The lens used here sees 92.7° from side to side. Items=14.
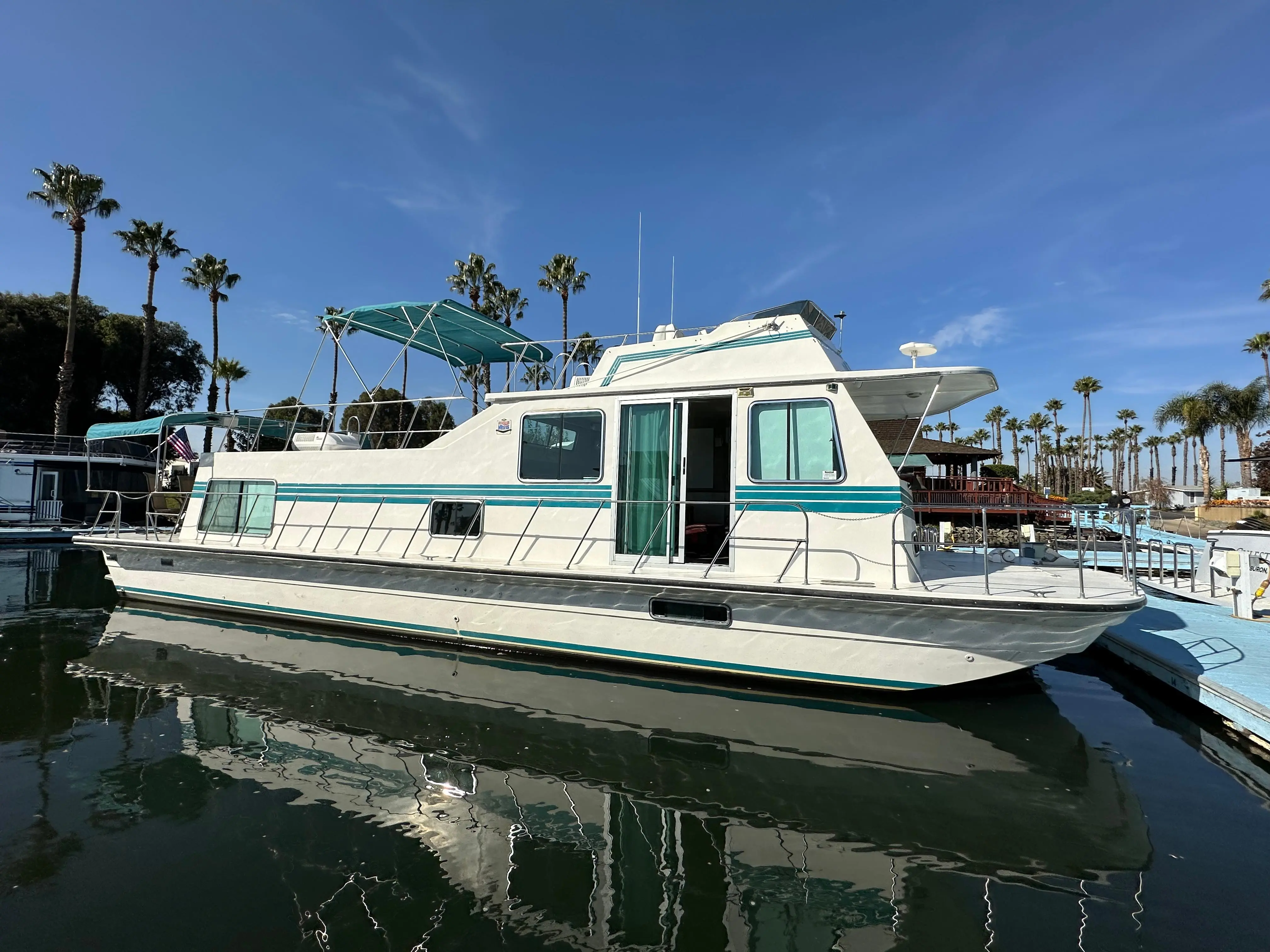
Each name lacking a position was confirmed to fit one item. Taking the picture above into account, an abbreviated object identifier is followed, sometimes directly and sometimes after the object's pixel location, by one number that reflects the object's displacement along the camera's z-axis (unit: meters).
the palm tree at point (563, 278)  33.84
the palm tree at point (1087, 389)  61.00
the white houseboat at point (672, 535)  5.96
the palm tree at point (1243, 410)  41.00
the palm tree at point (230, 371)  40.06
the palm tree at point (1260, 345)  41.88
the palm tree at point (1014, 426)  74.81
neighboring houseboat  27.58
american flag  19.39
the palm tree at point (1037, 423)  73.44
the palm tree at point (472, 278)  33.50
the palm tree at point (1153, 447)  89.44
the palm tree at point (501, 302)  33.88
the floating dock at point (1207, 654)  5.54
